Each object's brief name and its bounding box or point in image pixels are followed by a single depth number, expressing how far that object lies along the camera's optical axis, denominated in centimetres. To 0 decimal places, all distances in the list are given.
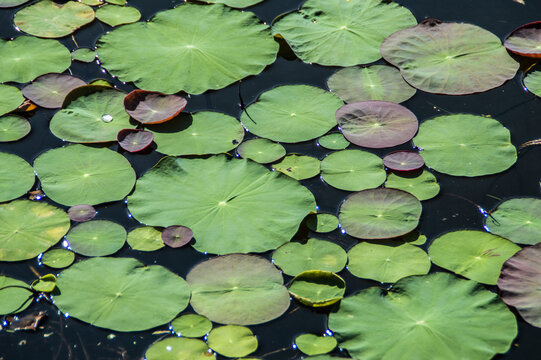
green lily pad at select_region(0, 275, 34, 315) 617
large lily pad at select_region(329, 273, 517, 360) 579
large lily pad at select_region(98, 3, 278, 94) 836
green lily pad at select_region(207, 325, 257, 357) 582
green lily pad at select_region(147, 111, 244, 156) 758
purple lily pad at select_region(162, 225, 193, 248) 664
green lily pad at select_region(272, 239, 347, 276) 644
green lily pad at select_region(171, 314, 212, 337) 594
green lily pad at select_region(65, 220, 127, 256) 659
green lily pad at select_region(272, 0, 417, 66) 871
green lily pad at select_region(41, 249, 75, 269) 651
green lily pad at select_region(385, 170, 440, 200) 711
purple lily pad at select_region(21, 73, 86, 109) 815
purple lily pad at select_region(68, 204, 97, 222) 690
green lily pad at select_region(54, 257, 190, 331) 605
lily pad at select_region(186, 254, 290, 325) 606
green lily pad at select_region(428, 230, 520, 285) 642
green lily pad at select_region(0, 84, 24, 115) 806
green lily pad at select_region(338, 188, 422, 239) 670
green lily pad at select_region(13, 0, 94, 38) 910
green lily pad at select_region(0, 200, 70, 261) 661
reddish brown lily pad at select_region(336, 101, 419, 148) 762
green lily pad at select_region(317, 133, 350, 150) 761
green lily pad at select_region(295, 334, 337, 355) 584
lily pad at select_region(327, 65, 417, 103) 816
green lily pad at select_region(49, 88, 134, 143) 774
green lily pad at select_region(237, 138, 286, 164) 746
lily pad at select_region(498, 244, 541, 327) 611
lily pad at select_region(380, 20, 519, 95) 834
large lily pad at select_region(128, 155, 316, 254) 672
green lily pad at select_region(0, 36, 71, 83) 849
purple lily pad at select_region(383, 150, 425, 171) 730
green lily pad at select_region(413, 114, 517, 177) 738
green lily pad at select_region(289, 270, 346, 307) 614
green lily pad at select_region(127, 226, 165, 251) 667
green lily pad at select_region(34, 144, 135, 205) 711
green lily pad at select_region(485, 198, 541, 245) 668
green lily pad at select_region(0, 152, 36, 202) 714
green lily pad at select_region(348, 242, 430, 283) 638
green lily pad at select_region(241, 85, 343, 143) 773
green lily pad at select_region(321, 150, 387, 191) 719
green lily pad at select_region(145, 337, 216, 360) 574
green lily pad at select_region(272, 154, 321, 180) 731
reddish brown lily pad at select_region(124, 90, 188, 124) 783
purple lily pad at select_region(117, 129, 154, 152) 755
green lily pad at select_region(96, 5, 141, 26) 921
